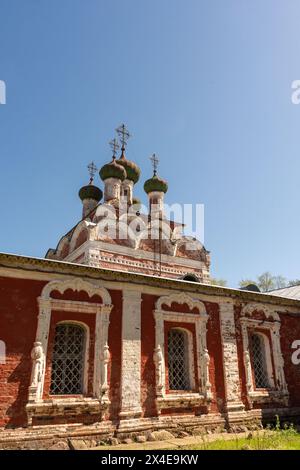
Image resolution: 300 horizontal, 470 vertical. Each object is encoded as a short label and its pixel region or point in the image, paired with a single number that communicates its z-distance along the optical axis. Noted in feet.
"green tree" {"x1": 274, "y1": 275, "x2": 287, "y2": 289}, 117.45
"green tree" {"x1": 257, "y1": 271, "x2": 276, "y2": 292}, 115.34
